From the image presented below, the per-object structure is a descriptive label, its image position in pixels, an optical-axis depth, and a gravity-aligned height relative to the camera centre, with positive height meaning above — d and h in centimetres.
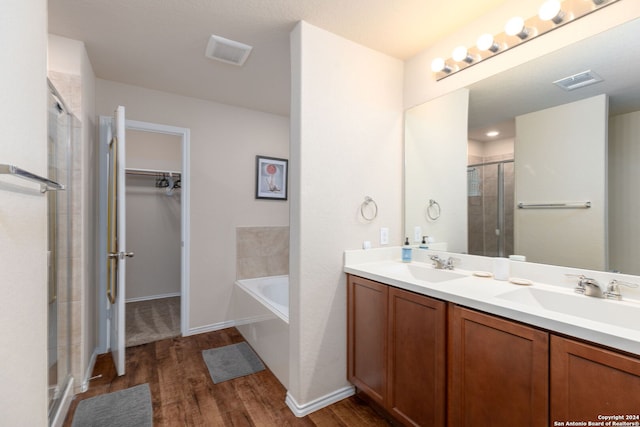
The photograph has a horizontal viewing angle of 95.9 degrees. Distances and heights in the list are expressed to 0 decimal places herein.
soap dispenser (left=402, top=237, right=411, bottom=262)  214 -30
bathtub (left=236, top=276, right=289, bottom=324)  305 -82
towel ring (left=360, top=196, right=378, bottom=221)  206 +4
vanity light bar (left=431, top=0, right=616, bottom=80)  139 +98
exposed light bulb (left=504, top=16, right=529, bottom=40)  152 +99
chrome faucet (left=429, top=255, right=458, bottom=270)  191 -33
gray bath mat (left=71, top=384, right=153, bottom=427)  174 -127
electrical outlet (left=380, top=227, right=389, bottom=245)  216 -17
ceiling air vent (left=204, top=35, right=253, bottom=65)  202 +119
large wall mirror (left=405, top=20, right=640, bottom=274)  130 +28
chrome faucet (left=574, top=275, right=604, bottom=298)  125 -33
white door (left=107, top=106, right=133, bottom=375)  214 -21
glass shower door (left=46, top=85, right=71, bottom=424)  166 -28
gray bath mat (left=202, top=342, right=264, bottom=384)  225 -126
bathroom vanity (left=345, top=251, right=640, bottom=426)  91 -57
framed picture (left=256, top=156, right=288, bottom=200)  340 +42
